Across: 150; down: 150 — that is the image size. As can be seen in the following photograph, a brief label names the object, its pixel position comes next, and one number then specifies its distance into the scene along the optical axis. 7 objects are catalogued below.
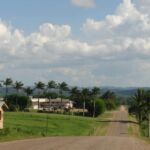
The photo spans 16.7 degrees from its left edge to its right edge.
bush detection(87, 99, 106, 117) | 165.00
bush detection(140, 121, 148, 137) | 100.76
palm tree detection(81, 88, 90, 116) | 194.73
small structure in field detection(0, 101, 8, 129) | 67.62
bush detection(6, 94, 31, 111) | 178.12
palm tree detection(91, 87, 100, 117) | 196.12
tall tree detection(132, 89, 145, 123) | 130.61
